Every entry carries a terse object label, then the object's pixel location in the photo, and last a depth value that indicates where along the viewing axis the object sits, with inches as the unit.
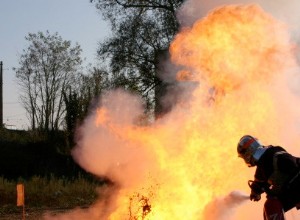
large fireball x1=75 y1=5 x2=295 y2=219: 414.0
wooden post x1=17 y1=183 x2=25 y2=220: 459.5
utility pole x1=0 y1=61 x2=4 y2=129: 1681.1
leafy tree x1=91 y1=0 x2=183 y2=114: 978.7
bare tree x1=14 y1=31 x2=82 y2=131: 1544.0
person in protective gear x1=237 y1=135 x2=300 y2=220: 290.5
